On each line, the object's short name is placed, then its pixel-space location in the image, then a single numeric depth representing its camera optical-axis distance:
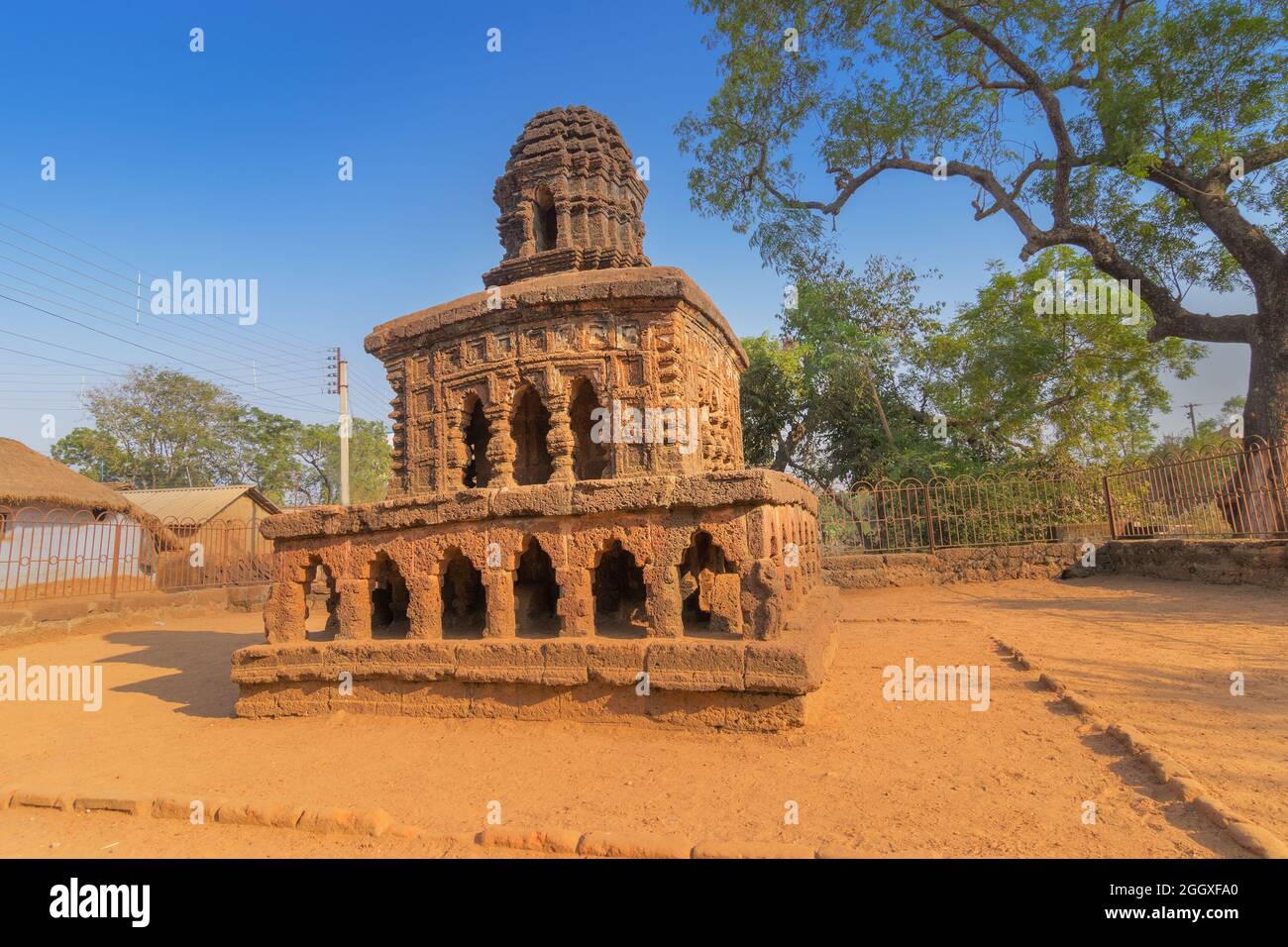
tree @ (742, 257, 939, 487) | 19.62
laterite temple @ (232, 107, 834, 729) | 4.70
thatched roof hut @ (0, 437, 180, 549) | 15.10
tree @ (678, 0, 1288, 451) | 12.85
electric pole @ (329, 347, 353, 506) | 22.55
